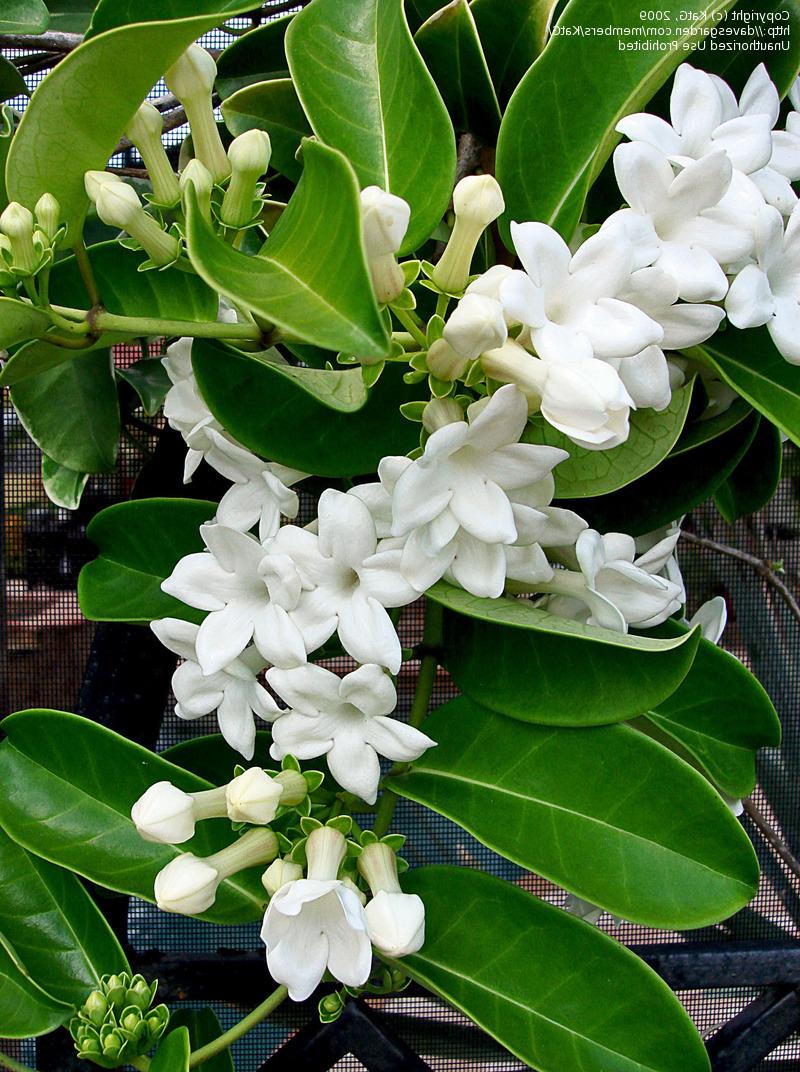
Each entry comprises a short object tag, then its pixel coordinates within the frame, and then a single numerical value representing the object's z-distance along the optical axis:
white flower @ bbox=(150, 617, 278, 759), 0.55
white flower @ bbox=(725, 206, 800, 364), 0.50
